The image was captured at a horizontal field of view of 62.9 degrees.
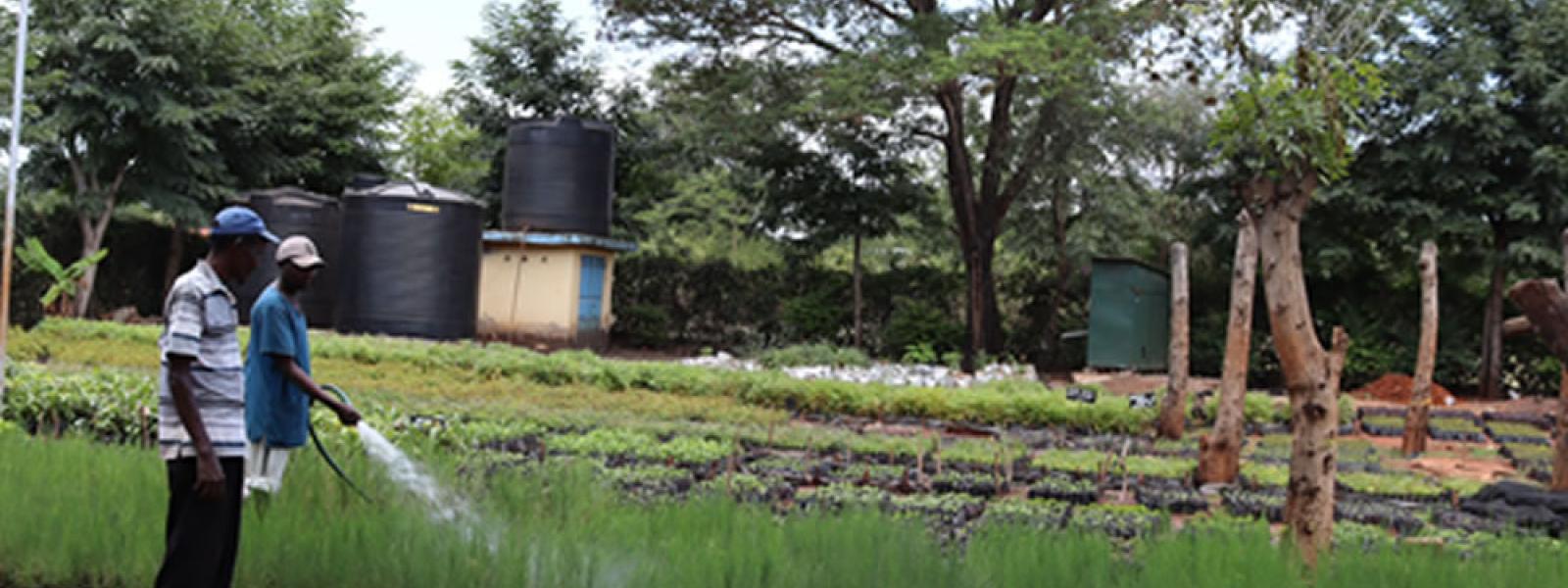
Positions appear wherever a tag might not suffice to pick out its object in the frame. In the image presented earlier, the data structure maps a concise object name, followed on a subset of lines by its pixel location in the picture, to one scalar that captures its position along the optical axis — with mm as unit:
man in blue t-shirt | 4766
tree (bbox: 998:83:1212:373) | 20672
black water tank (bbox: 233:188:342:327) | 19766
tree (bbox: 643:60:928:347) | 21406
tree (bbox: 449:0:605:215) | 24812
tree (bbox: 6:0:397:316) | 19781
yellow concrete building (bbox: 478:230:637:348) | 20312
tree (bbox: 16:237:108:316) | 17297
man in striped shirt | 4004
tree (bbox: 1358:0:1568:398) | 18078
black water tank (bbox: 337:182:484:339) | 18172
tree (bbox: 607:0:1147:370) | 17703
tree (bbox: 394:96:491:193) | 33406
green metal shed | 20125
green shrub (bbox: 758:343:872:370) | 19609
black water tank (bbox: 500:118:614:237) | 20656
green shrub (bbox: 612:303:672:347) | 24188
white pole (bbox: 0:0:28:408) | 8008
